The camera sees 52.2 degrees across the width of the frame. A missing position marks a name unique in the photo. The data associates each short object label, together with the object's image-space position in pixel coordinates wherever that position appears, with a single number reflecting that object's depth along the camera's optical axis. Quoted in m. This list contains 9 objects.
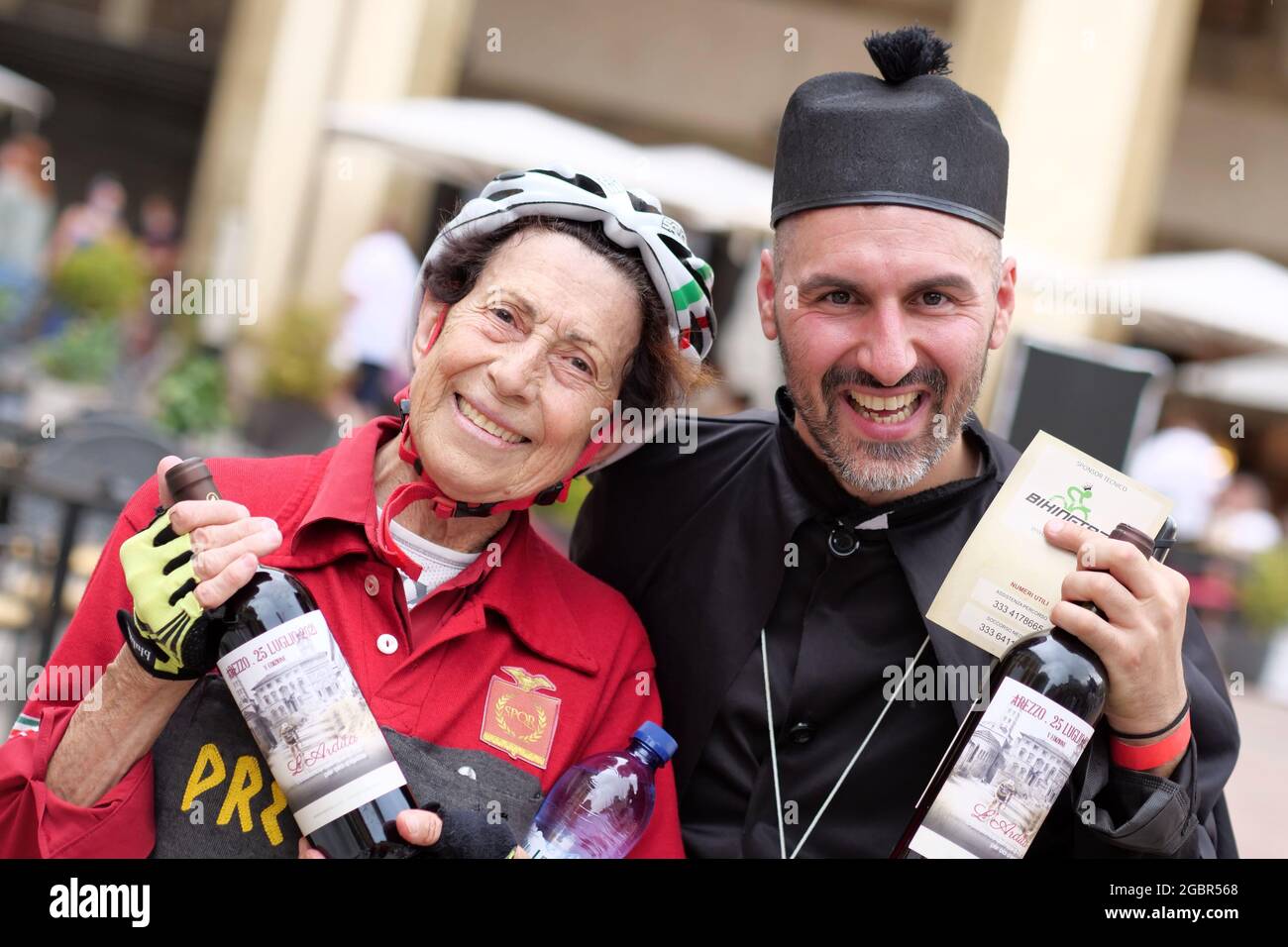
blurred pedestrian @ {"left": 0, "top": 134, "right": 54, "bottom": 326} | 10.81
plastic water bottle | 2.15
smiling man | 2.31
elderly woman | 2.00
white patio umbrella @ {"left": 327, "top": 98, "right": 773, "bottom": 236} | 10.35
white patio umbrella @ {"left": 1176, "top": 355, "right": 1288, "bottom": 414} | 14.70
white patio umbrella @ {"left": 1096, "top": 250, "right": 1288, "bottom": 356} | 11.11
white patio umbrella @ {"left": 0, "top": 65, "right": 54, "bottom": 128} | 12.62
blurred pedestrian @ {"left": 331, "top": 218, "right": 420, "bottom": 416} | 9.99
